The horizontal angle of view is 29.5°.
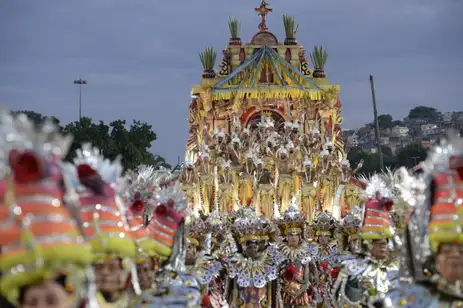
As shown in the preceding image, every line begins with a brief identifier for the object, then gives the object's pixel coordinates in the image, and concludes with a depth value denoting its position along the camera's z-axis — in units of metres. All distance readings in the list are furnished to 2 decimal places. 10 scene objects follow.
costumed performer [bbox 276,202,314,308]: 15.74
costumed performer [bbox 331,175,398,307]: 10.42
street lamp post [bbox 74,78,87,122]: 30.27
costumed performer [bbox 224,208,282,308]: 14.69
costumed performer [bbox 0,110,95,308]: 4.66
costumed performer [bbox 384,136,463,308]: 6.38
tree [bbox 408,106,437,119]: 59.50
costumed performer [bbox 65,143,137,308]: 6.21
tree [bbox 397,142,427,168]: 38.34
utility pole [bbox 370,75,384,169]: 28.39
